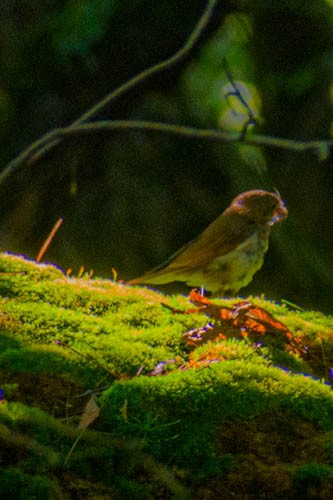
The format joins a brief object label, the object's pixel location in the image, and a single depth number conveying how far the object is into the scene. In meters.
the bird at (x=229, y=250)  7.47
